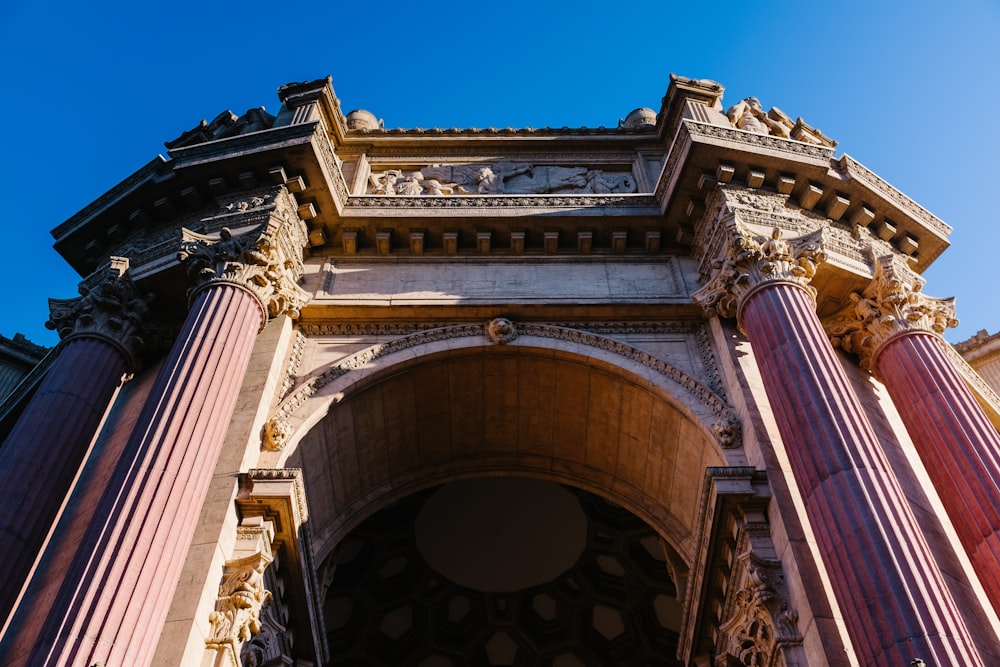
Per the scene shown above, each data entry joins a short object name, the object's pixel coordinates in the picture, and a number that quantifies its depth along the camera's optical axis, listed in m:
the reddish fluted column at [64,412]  13.16
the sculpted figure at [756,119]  20.47
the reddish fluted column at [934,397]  12.72
